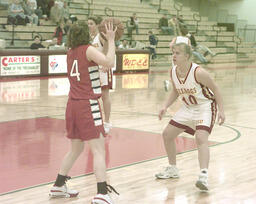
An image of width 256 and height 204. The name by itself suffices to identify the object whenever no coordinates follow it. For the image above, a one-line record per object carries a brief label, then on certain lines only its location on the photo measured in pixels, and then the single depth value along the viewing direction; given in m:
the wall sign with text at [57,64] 17.03
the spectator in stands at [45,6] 21.97
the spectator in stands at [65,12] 21.89
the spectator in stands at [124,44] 21.43
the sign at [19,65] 15.83
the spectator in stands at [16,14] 19.66
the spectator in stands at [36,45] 17.70
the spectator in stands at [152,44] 24.08
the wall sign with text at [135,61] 19.61
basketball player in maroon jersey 4.45
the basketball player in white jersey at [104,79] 7.54
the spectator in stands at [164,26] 27.55
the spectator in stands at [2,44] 16.47
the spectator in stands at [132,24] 25.29
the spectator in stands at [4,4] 20.83
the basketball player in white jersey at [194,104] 5.14
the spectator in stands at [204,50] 26.78
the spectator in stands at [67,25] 19.77
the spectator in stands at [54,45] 17.47
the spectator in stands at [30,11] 20.28
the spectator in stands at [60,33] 19.52
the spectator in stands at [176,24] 23.71
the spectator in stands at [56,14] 21.56
